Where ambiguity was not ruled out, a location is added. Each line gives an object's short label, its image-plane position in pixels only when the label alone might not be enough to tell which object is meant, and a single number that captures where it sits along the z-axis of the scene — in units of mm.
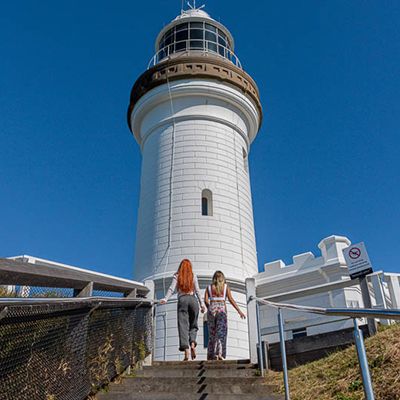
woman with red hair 7355
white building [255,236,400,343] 9898
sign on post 6949
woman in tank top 7438
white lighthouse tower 11805
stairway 5141
